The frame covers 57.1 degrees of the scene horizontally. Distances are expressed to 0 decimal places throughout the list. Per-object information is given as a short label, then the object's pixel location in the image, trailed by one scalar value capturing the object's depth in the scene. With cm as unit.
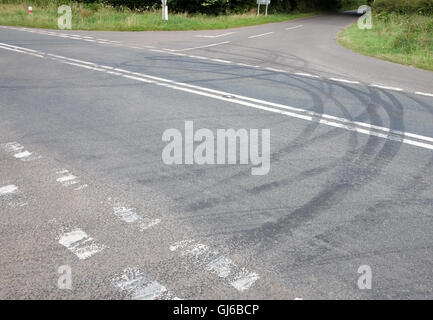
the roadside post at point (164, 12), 2431
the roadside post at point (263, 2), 3101
